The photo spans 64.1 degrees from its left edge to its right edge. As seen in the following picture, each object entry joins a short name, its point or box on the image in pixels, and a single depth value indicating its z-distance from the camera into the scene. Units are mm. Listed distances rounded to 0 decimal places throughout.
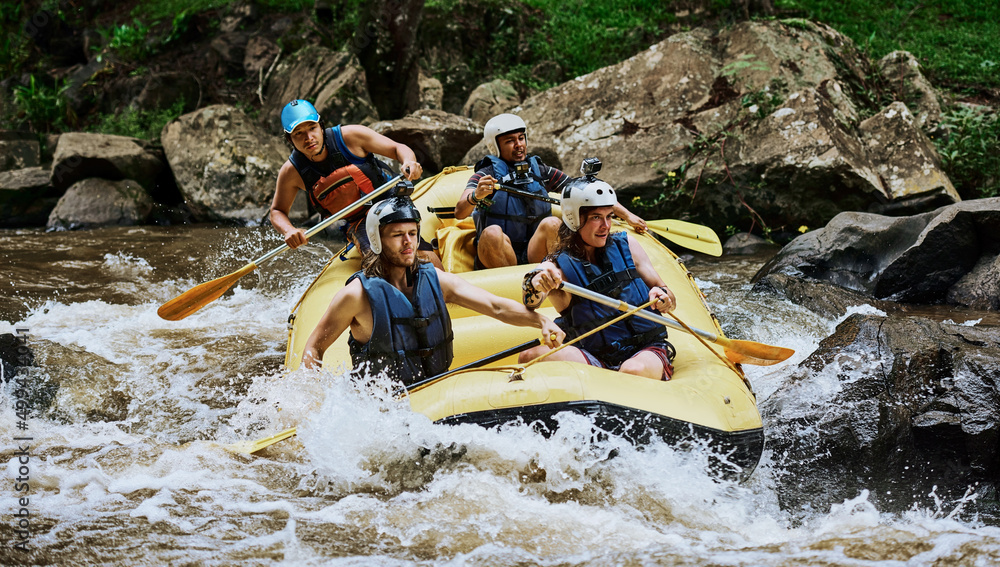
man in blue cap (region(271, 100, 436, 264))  4875
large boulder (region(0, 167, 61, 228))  9641
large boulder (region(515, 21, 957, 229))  7301
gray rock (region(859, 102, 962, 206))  7059
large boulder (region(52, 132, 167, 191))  9422
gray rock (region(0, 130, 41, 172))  10820
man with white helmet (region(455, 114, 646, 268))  4934
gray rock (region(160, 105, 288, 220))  9398
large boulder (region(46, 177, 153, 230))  9250
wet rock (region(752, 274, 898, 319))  5422
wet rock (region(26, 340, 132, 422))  4207
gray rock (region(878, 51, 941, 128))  8453
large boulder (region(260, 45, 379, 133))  9828
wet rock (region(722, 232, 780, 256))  7484
